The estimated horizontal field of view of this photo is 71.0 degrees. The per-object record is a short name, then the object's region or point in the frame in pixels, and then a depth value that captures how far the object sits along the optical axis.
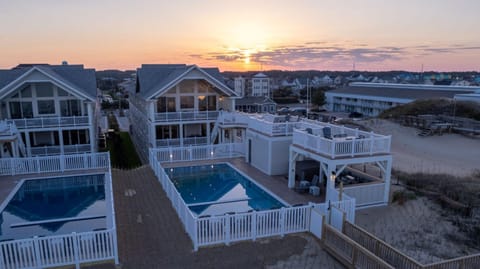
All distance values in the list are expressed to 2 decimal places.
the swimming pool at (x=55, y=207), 12.15
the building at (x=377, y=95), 54.22
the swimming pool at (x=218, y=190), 14.01
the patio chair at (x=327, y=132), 14.91
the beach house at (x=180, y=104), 23.94
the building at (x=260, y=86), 100.12
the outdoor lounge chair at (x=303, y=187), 14.73
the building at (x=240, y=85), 99.50
